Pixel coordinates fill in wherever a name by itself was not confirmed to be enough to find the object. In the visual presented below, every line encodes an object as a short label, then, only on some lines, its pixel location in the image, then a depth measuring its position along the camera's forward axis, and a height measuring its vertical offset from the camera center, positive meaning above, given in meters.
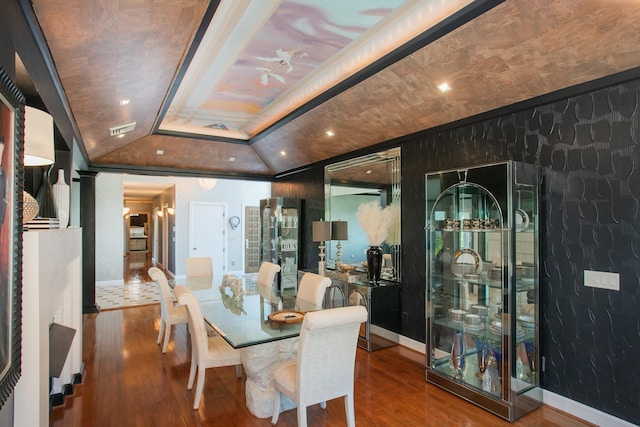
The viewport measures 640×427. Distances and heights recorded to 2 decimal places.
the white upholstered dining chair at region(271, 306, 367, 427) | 2.25 -0.93
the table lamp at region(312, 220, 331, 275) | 4.90 -0.18
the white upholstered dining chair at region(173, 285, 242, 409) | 2.82 -1.08
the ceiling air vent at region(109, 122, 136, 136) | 4.53 +1.17
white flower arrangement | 4.48 -0.06
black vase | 4.44 -0.58
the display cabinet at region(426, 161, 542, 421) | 2.82 -0.59
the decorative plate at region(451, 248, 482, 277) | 3.19 -0.38
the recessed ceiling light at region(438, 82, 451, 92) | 3.18 +1.16
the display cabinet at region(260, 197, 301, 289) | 6.79 -0.37
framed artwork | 1.15 -0.03
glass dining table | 2.62 -0.83
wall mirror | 4.50 +0.28
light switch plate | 2.55 -0.46
